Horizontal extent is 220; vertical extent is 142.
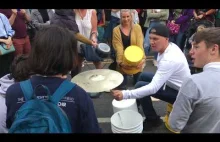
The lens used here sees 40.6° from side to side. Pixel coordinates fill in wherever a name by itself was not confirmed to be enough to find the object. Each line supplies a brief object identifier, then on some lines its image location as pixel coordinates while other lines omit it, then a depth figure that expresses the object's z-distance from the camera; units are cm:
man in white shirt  317
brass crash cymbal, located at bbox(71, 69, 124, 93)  295
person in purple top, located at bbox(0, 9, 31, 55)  498
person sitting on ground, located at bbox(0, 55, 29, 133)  215
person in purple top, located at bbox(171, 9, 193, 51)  596
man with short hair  201
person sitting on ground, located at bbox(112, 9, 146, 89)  464
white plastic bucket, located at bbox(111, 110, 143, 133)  332
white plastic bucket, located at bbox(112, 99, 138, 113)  354
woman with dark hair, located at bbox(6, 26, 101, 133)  160
